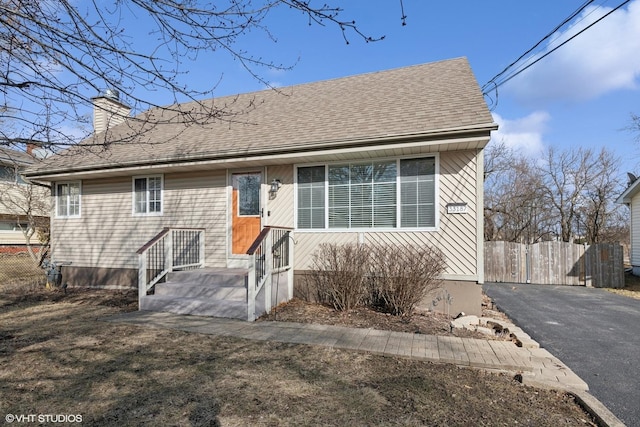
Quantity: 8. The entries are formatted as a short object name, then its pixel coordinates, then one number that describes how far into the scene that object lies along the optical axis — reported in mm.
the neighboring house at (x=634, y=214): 14445
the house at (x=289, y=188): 6445
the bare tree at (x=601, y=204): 21812
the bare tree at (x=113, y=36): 3031
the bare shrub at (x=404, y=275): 5957
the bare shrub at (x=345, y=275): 6328
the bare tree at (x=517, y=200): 22000
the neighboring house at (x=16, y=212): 15539
